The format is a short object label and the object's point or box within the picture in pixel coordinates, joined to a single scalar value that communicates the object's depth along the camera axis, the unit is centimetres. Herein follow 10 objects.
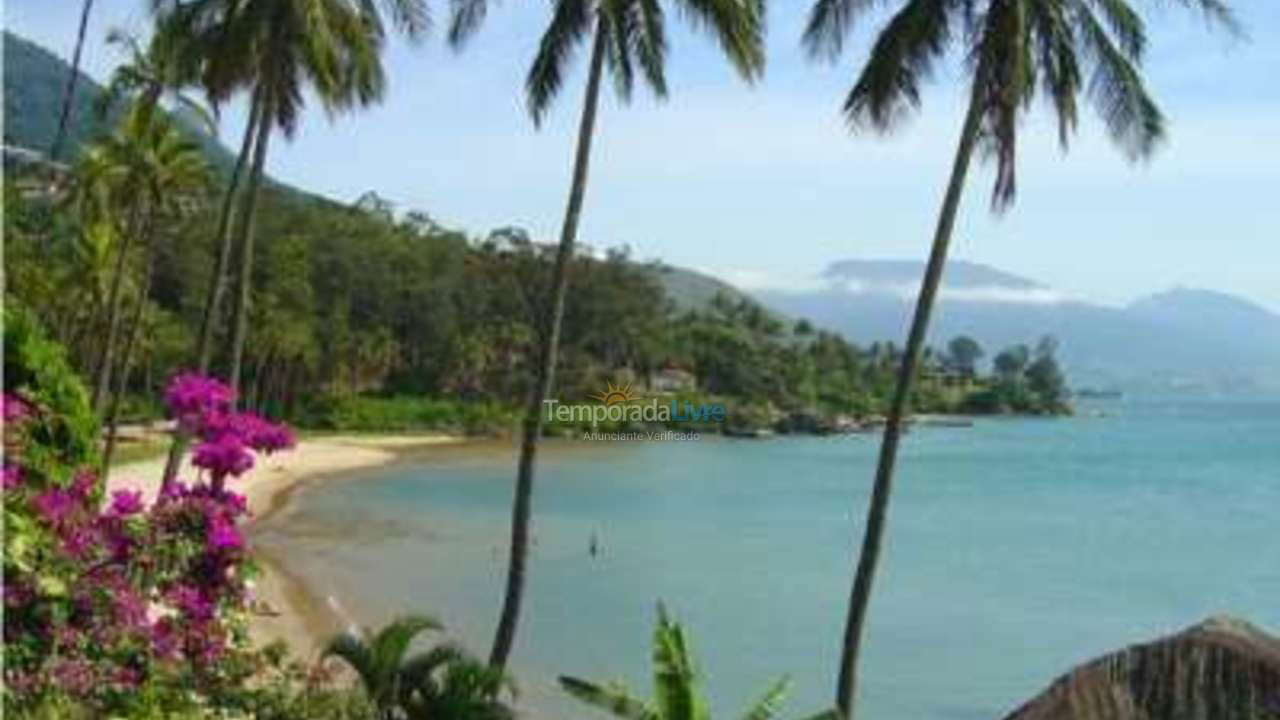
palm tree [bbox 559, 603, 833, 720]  1070
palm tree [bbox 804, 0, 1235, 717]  1825
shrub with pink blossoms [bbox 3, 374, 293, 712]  876
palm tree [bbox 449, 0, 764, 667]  1988
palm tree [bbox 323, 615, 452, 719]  1356
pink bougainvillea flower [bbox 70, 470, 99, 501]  991
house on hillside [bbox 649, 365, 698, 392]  16062
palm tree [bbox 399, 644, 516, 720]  1302
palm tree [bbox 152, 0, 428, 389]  2398
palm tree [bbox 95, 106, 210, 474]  3959
